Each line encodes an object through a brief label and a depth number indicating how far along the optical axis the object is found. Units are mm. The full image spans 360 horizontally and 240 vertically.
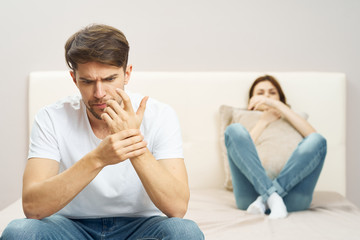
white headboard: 2611
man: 1285
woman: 2064
